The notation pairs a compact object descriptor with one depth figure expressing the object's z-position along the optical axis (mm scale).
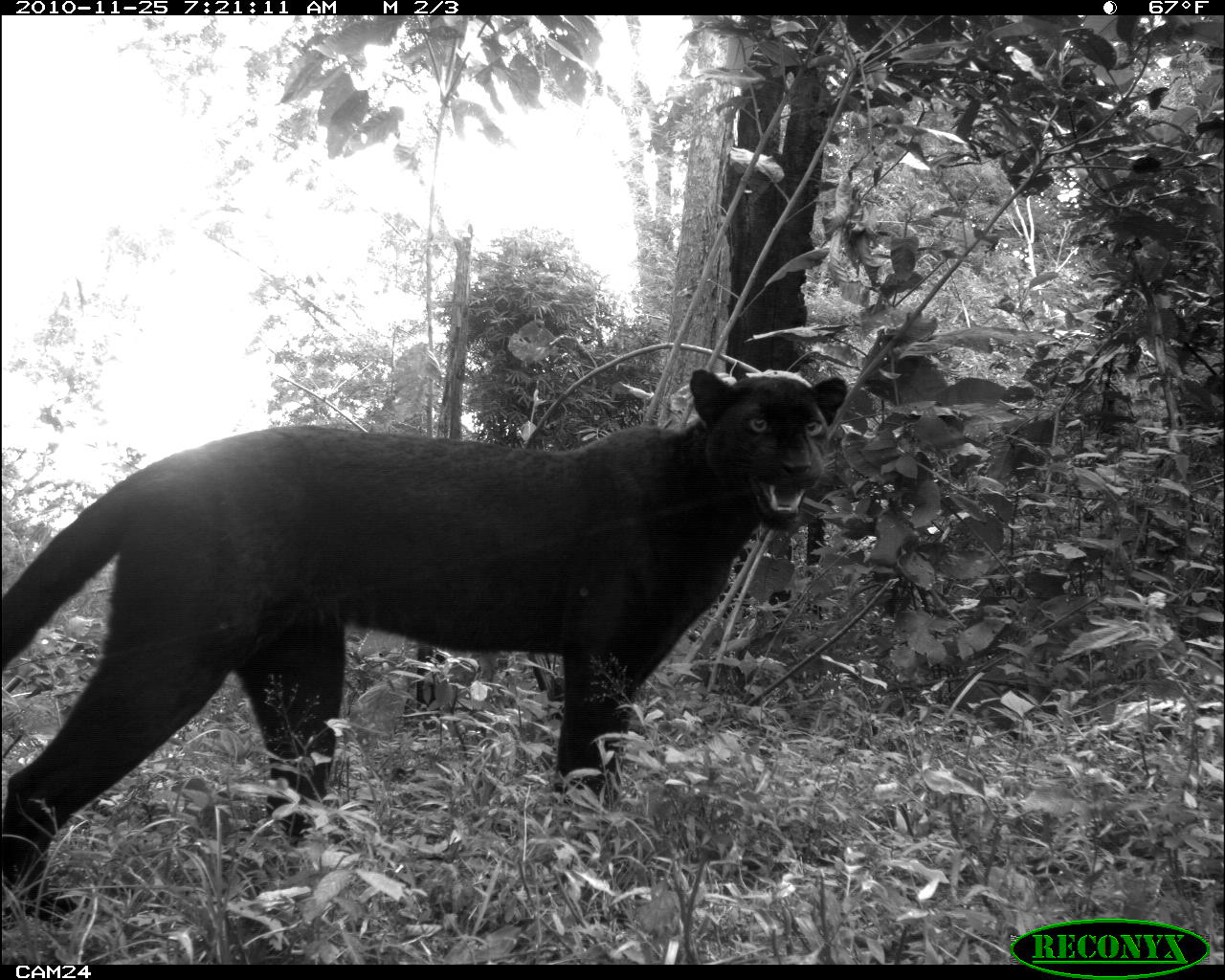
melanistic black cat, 2670
